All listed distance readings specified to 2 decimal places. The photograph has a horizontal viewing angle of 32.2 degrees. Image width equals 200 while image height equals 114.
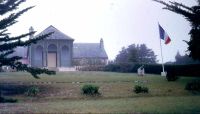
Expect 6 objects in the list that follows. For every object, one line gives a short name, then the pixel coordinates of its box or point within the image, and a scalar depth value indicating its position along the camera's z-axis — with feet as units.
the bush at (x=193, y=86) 92.99
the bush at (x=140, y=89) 89.73
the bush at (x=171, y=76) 111.14
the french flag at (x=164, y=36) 129.59
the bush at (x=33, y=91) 86.74
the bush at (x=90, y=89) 87.61
